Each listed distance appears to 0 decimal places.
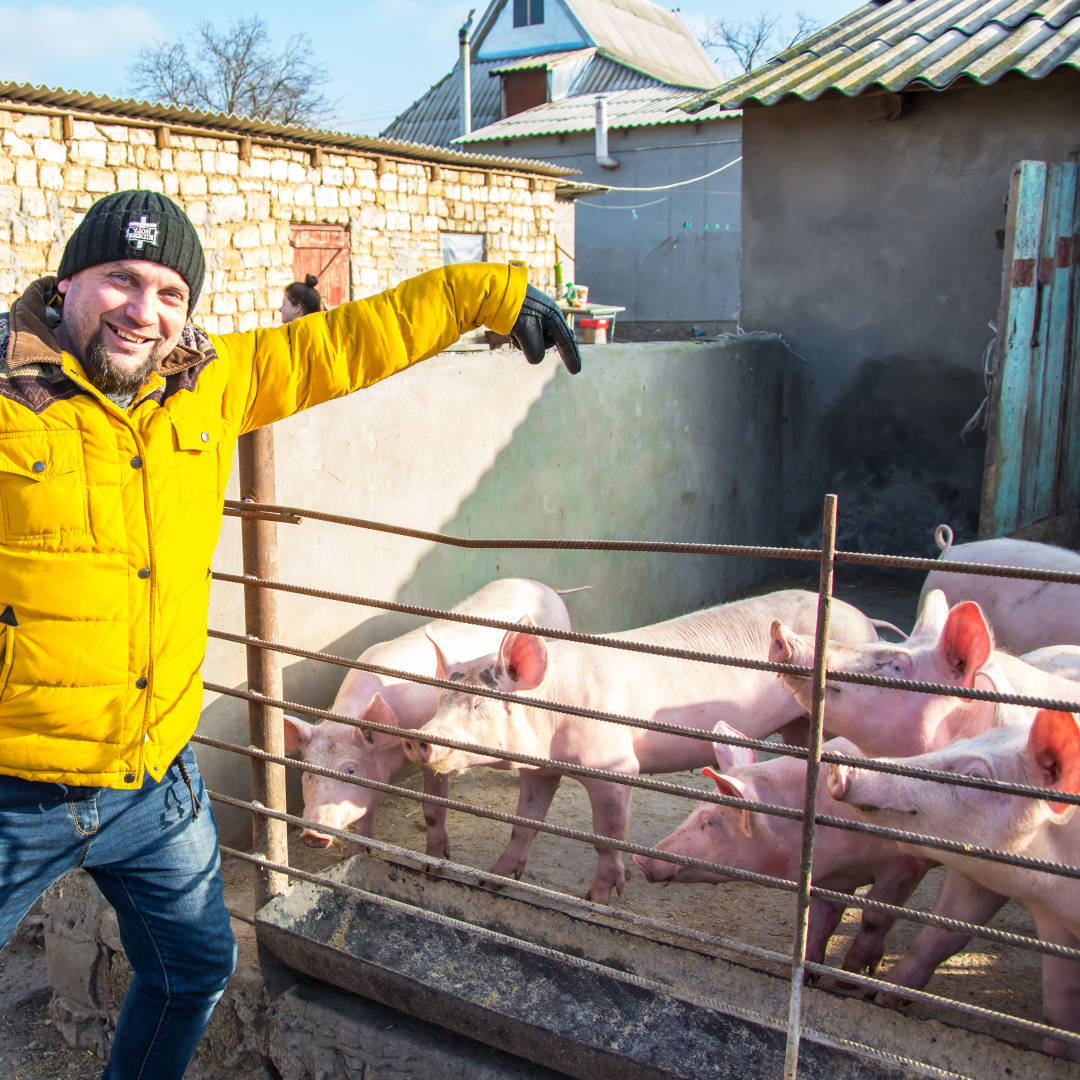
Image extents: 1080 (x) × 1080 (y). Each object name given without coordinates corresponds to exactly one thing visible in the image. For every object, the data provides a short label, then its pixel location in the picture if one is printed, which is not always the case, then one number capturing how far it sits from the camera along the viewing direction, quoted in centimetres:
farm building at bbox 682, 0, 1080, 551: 639
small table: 1476
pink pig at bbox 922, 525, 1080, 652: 408
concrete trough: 211
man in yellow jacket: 184
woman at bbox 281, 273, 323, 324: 650
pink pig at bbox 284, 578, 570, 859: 353
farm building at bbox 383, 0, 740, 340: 1906
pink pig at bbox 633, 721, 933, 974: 289
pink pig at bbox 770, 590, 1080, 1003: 266
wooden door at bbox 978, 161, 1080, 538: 568
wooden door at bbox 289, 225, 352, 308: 1167
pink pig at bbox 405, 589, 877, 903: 325
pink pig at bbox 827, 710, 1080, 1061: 226
